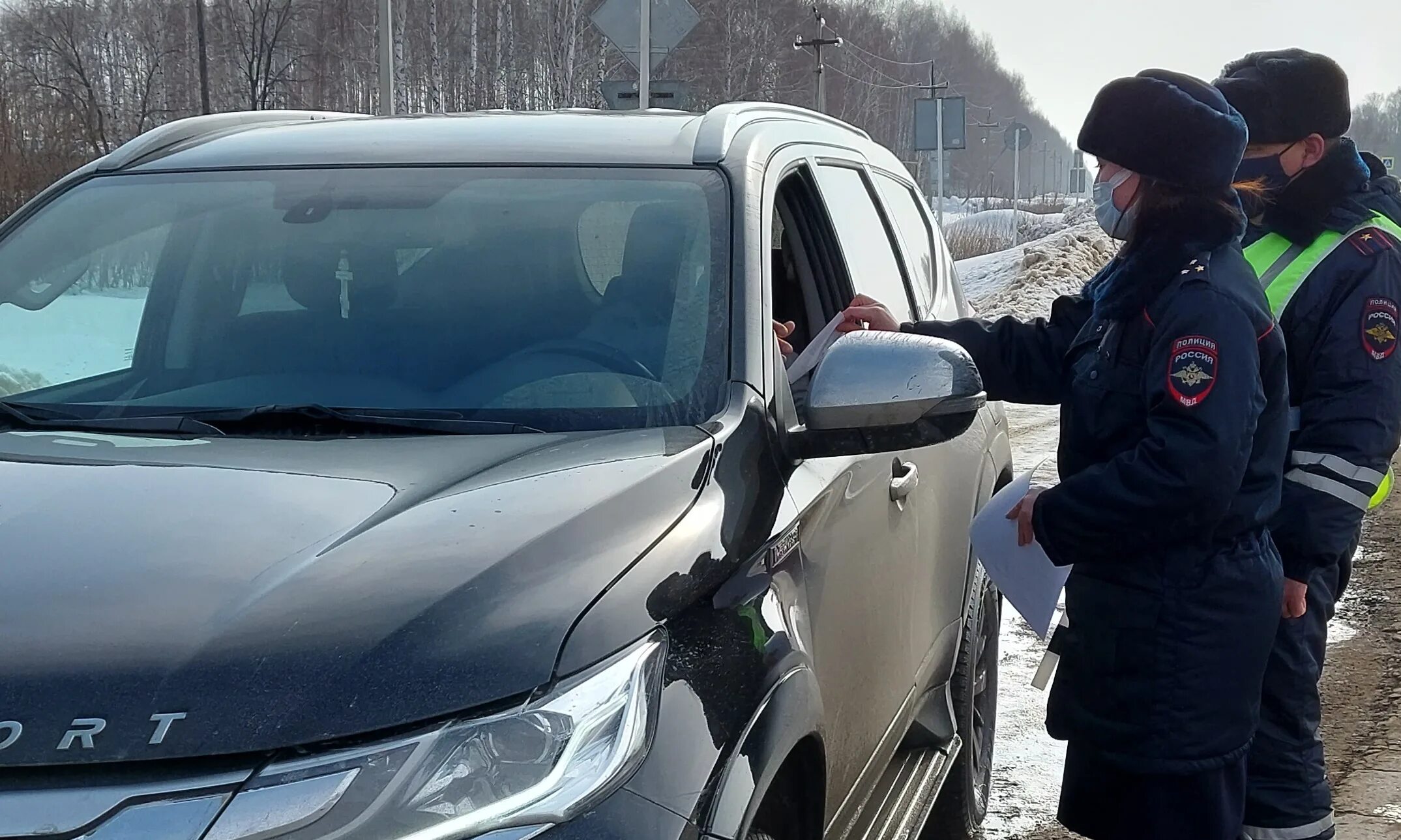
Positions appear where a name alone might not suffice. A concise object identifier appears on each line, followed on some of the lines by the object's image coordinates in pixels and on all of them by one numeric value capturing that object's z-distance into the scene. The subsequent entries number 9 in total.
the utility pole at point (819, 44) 33.72
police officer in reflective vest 2.96
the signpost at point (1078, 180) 75.75
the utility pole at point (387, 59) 17.08
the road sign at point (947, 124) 20.92
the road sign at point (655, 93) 10.74
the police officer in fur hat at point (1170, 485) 2.48
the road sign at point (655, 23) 10.44
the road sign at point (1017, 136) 30.69
